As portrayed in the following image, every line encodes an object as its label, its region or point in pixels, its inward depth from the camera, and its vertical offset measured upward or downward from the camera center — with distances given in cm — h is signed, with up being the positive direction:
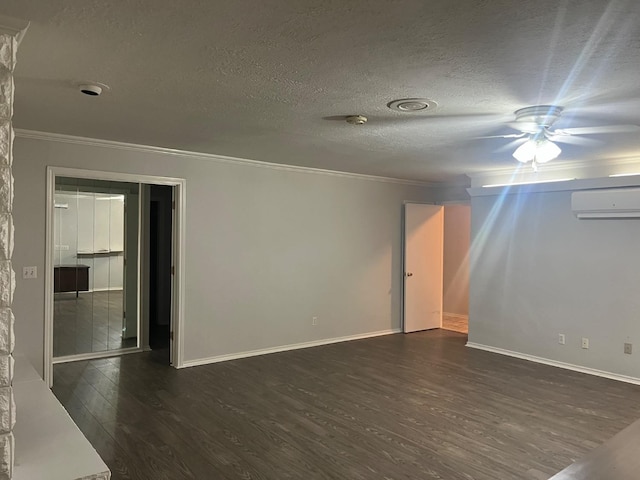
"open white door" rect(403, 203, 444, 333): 718 -34
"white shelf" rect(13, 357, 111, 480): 217 -104
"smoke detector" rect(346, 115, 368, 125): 342 +93
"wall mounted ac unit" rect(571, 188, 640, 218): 477 +45
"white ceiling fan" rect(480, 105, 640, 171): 319 +87
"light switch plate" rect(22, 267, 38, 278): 417 -26
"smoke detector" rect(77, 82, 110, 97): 279 +94
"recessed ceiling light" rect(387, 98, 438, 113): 300 +92
